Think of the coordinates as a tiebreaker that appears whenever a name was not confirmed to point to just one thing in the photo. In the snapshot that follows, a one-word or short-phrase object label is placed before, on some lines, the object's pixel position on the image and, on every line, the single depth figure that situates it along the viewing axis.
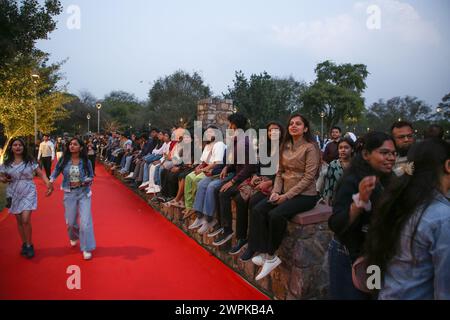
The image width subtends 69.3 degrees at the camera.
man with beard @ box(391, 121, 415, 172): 3.71
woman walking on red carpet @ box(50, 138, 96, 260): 4.59
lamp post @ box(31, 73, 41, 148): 13.31
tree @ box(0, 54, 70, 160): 11.39
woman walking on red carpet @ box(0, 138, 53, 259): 4.54
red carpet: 3.51
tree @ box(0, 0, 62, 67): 7.49
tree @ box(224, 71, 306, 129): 17.84
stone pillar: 13.45
